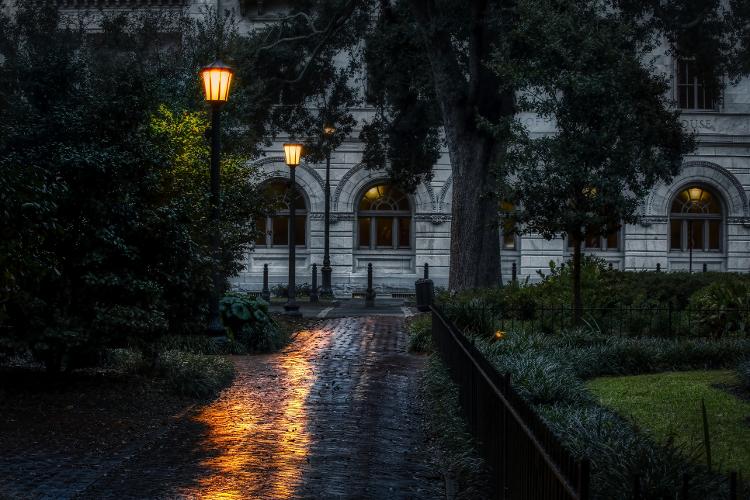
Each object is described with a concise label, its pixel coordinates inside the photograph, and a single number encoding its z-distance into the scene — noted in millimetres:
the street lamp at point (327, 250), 34156
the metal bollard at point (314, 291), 31836
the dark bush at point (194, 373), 12164
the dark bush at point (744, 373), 12266
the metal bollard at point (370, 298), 30234
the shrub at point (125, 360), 13141
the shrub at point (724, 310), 16516
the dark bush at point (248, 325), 17562
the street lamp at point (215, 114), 16547
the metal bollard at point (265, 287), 31698
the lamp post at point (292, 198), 25984
